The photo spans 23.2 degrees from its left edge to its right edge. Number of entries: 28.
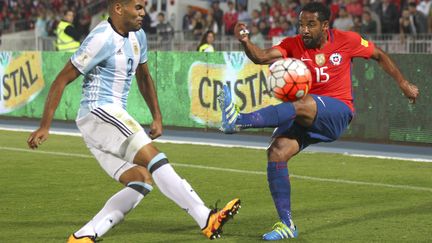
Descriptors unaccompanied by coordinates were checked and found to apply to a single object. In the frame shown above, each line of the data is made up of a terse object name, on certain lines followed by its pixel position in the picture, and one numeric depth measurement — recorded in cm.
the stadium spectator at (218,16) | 2859
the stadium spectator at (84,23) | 3206
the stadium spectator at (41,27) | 3306
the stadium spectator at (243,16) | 2798
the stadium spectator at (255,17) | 2631
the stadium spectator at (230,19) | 2753
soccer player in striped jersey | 757
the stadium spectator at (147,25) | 2900
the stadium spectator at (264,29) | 2552
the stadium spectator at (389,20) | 2262
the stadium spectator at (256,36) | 2386
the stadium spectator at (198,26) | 2709
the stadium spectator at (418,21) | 2186
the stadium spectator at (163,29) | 2714
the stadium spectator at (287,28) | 2454
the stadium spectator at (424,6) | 2248
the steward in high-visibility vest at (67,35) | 2375
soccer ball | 842
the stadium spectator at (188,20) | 3000
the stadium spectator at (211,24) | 2761
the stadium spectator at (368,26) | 2225
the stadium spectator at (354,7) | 2419
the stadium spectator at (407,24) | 2170
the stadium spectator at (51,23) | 3300
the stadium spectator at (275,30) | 2467
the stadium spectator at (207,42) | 2153
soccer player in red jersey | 835
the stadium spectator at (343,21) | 2356
